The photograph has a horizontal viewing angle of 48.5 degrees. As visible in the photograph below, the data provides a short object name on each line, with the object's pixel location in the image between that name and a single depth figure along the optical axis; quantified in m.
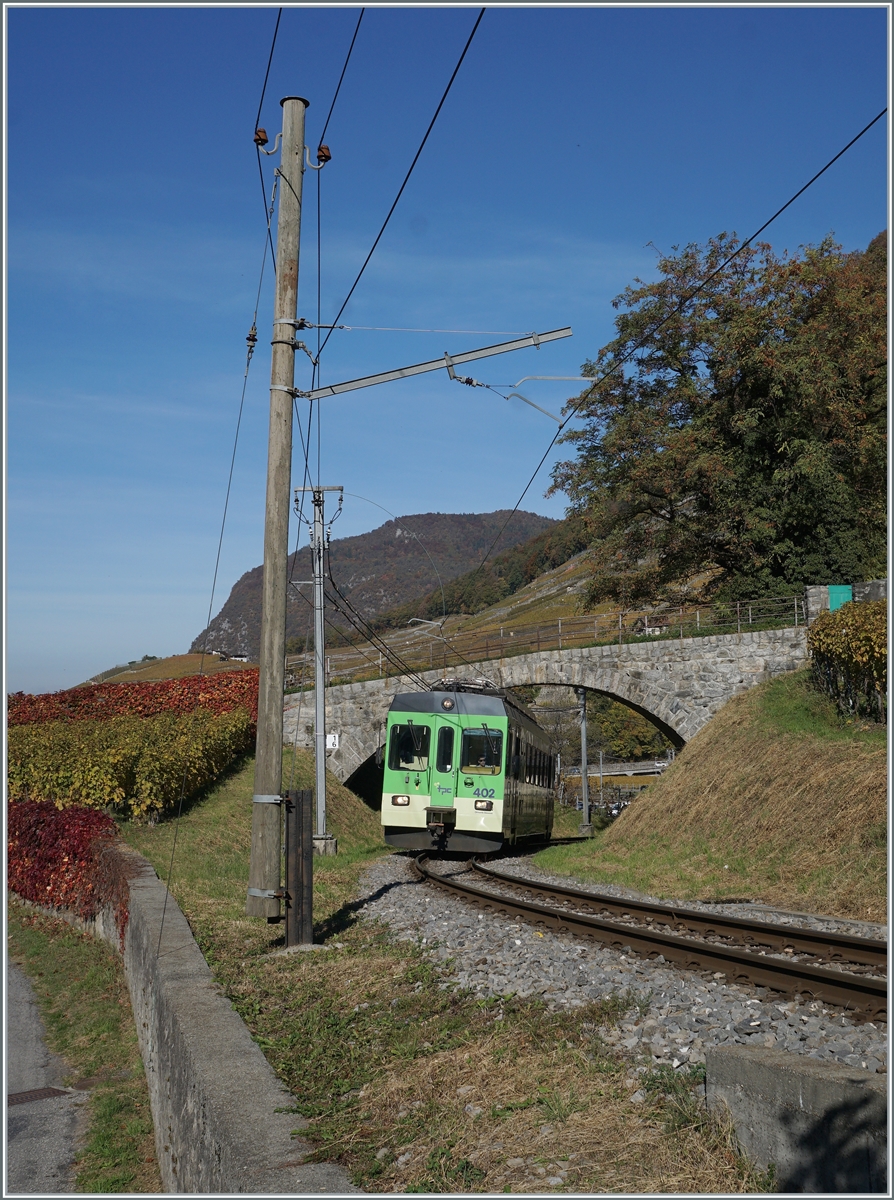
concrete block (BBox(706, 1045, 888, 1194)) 3.20
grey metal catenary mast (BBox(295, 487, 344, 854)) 19.81
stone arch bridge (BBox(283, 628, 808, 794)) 26.39
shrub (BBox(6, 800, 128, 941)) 11.77
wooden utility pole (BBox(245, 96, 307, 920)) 8.74
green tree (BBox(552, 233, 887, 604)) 28.42
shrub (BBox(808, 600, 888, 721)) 16.33
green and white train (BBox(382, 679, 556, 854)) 18.53
